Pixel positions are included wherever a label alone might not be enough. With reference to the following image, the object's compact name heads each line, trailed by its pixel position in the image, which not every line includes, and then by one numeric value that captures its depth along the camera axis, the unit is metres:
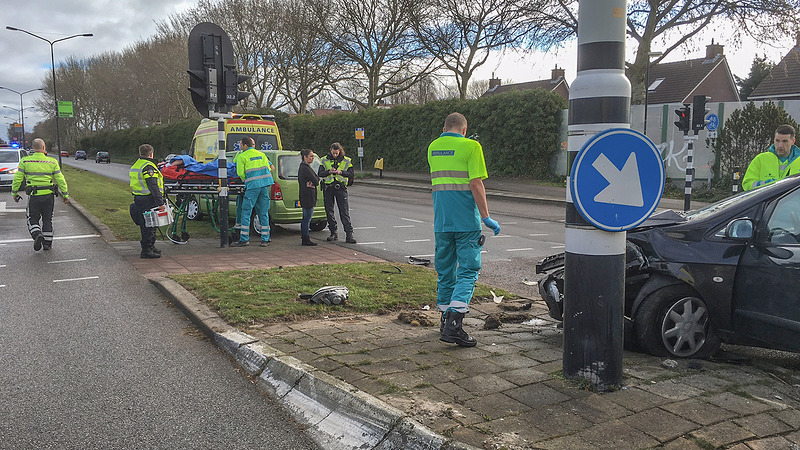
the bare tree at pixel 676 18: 23.69
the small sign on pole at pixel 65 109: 55.43
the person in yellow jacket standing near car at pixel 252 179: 10.91
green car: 12.30
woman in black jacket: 11.33
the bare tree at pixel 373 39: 36.81
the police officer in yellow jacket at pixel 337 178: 11.77
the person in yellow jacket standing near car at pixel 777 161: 7.21
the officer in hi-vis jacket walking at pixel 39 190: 10.39
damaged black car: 4.12
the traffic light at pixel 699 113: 16.42
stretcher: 11.30
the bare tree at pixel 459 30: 32.97
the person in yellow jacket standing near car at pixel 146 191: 9.56
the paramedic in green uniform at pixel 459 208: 4.82
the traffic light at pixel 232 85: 9.96
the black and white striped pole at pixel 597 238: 3.56
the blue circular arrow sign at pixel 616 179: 3.54
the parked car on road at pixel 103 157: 66.88
